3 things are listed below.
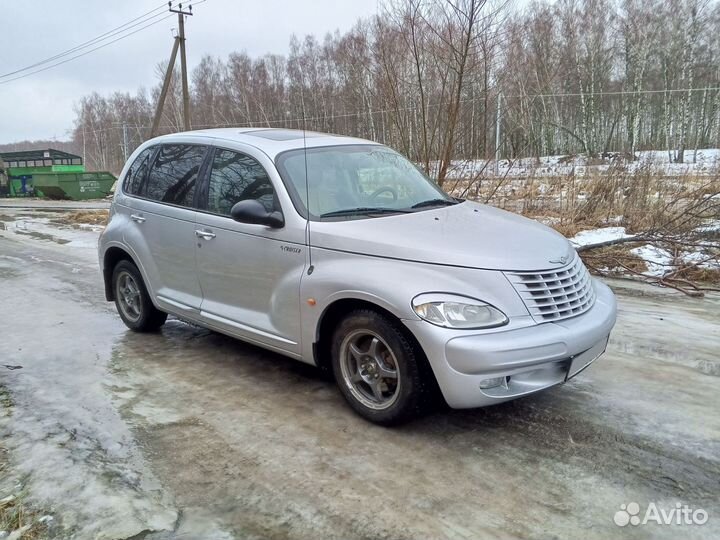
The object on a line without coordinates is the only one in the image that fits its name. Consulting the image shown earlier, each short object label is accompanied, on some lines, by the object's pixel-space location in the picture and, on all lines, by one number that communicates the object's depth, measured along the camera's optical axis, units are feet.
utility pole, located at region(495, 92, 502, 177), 34.30
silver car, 10.29
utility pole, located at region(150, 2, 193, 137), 84.43
